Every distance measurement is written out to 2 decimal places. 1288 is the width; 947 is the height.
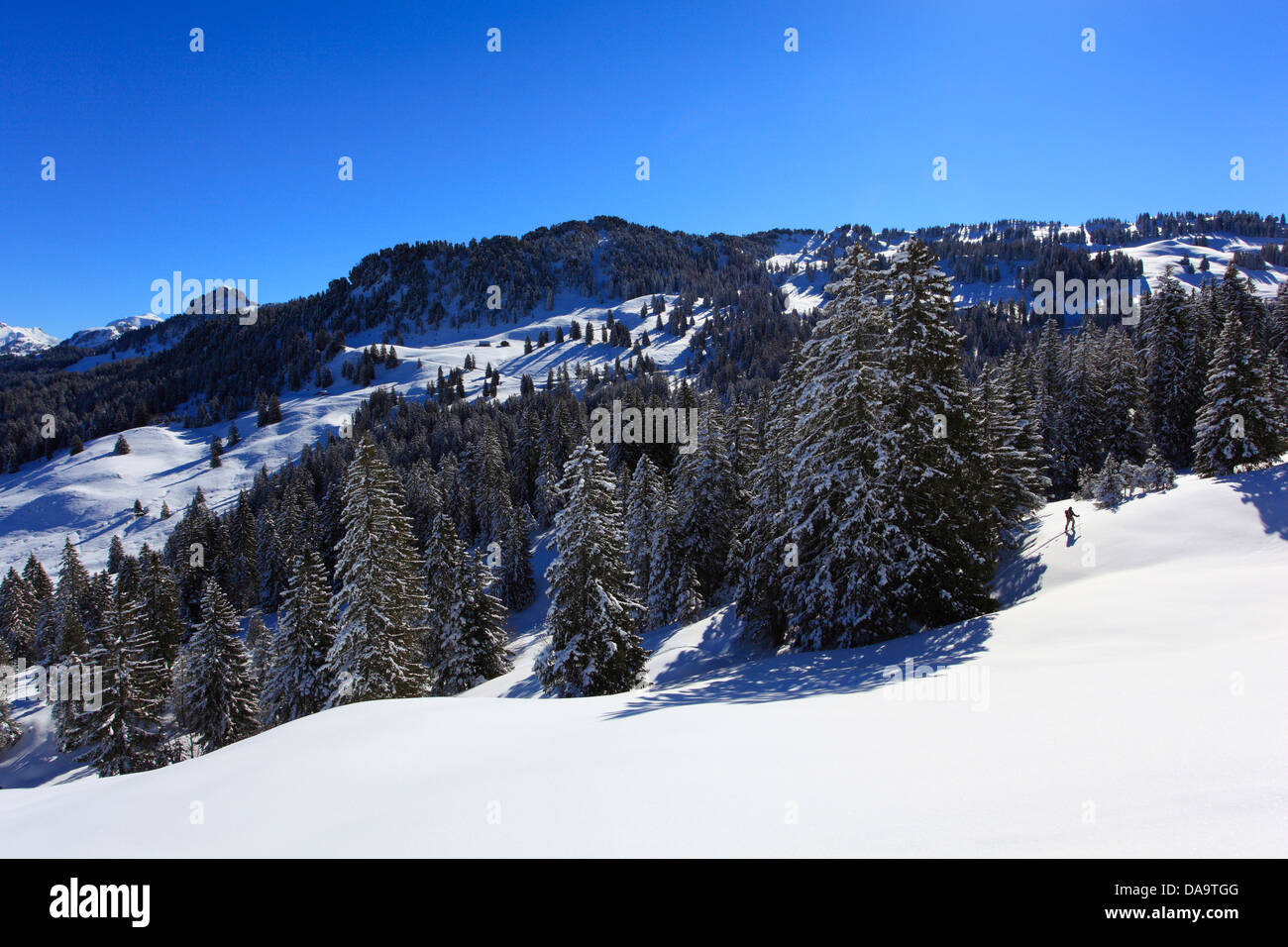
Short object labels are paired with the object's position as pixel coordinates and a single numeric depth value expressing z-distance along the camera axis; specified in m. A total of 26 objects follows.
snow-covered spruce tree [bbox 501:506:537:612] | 55.03
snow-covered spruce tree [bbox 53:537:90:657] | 50.97
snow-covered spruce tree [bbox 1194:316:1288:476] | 28.45
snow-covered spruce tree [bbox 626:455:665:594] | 40.25
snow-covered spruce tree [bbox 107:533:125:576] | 82.49
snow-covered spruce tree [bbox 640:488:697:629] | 34.09
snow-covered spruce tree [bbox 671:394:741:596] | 33.44
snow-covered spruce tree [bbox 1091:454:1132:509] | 23.15
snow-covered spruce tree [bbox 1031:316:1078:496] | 44.41
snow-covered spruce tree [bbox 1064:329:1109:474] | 43.84
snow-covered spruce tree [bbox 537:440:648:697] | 21.62
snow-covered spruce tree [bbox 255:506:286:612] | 68.31
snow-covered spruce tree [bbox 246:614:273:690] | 47.34
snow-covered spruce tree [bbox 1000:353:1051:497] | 31.27
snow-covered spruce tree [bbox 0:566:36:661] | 63.97
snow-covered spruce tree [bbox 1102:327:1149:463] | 43.47
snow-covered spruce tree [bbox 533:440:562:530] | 65.44
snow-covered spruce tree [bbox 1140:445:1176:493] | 23.94
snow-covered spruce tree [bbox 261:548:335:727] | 28.56
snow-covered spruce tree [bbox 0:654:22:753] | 45.78
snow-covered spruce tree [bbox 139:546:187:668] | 49.16
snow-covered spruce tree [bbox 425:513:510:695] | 32.06
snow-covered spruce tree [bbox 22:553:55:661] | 61.75
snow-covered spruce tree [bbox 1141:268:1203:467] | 39.16
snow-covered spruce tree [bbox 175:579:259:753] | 33.97
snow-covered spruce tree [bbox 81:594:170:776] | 28.12
